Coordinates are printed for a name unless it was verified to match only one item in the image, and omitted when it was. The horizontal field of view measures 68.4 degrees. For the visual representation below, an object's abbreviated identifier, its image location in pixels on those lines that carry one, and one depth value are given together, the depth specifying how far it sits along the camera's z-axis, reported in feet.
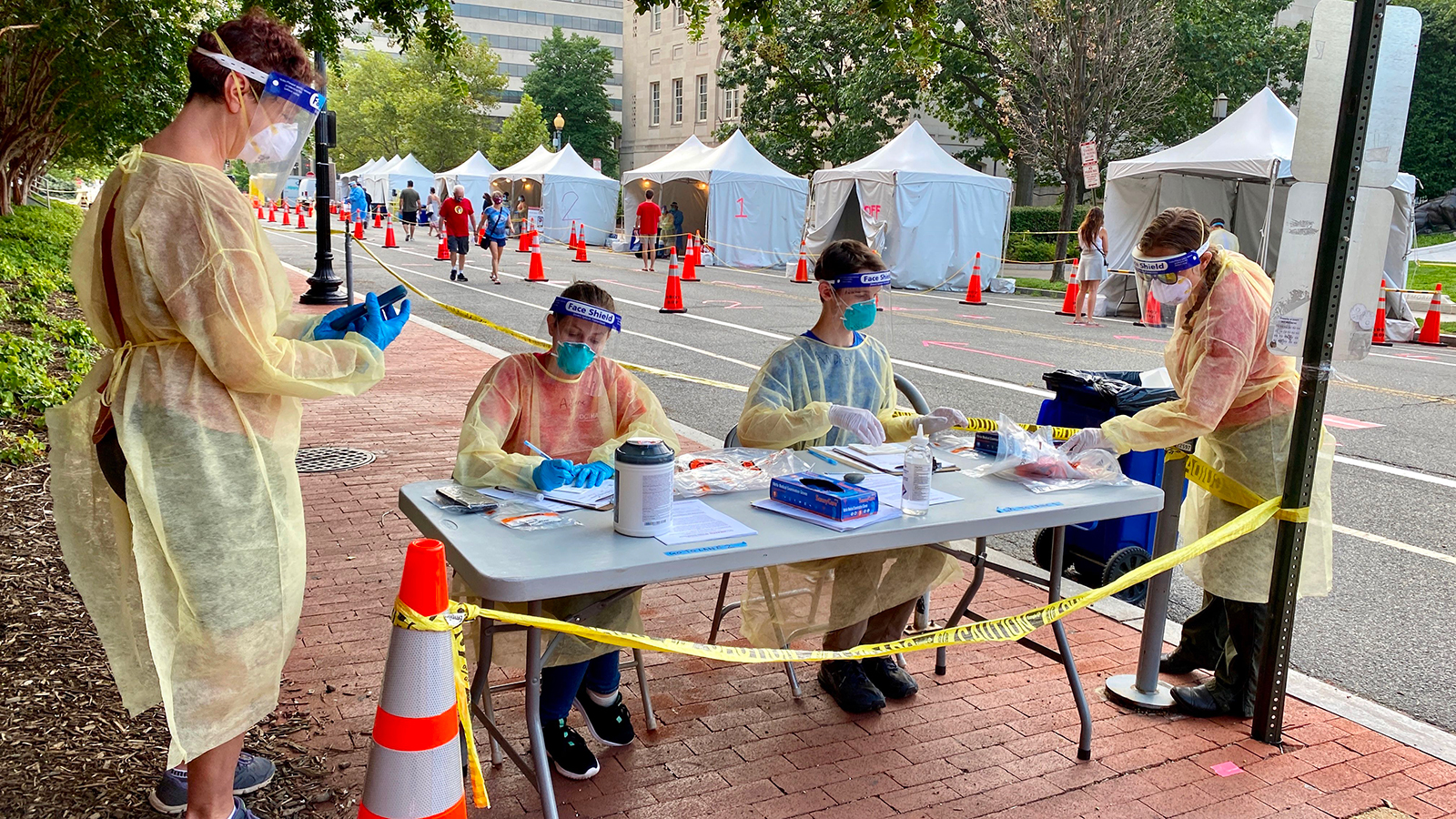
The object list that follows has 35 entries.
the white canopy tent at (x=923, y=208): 79.30
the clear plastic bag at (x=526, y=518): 9.50
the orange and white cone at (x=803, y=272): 76.76
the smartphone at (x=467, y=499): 9.98
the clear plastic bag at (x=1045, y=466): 12.01
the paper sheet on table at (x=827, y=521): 9.84
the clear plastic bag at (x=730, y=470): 11.08
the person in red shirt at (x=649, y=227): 89.35
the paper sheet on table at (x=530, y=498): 10.12
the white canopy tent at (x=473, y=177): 145.89
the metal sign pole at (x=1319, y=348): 10.72
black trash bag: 16.34
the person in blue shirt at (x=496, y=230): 67.72
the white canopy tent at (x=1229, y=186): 57.06
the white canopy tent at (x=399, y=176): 168.86
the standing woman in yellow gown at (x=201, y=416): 8.23
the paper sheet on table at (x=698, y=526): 9.29
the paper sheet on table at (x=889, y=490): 10.85
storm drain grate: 22.67
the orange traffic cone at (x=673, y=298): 55.93
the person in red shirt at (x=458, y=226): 67.87
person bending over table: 11.96
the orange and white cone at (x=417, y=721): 7.11
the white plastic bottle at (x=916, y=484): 10.45
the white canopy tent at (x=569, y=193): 123.24
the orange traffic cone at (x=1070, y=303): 63.62
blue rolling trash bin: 16.53
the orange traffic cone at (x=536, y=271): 70.03
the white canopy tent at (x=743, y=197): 93.30
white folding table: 8.32
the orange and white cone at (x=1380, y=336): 55.83
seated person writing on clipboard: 10.76
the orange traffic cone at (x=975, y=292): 68.49
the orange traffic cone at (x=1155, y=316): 52.75
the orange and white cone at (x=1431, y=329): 55.93
